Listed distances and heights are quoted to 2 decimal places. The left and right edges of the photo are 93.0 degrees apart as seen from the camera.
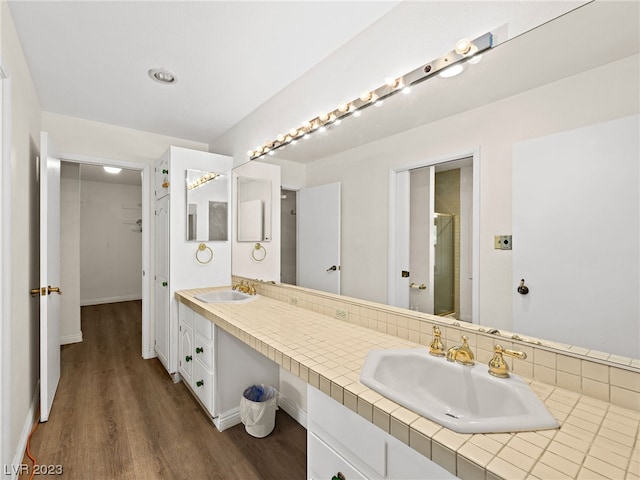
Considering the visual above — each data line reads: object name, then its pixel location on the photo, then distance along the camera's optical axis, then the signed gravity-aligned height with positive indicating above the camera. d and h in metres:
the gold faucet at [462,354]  1.08 -0.42
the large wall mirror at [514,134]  0.83 +0.38
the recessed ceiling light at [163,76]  1.98 +1.10
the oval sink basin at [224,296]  2.40 -0.48
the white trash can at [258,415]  1.88 -1.11
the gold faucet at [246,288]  2.46 -0.42
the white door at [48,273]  1.95 -0.24
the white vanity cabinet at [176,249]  2.69 -0.11
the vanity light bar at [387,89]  1.13 +0.70
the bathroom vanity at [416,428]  0.65 -0.47
